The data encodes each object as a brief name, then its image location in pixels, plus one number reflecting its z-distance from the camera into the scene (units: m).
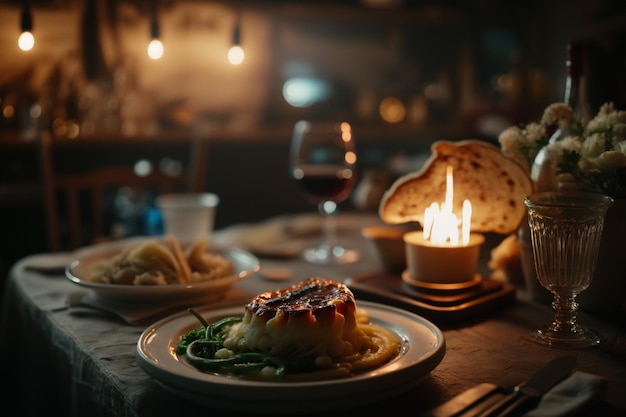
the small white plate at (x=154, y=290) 1.05
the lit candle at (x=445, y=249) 1.07
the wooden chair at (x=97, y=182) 1.97
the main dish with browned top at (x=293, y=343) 0.75
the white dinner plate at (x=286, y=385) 0.67
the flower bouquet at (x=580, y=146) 0.97
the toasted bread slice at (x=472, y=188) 1.14
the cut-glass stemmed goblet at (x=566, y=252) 0.91
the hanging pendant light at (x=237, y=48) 2.17
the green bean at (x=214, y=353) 0.75
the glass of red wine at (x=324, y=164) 1.60
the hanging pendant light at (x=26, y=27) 1.48
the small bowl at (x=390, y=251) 1.27
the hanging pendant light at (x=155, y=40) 1.89
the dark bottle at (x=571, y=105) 1.09
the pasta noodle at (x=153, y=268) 1.10
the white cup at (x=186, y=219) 1.68
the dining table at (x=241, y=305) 0.74
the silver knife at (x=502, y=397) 0.66
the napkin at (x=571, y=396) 0.67
